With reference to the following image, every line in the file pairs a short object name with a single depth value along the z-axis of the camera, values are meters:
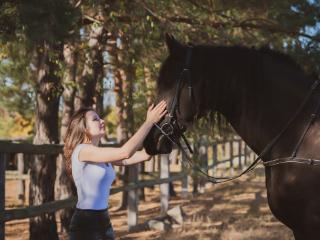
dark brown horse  6.47
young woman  6.96
